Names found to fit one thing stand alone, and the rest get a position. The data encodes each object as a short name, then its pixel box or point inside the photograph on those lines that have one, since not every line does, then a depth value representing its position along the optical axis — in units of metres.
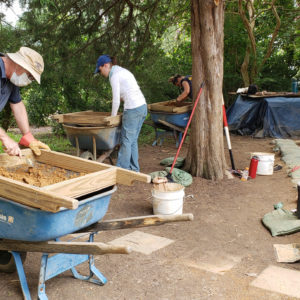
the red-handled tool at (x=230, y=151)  5.93
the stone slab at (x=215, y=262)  3.05
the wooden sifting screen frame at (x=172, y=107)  7.36
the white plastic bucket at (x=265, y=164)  5.85
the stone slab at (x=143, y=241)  3.44
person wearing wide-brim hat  2.72
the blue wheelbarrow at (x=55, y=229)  2.17
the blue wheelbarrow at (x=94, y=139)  5.31
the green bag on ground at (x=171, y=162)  6.02
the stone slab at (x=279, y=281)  2.72
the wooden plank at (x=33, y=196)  1.93
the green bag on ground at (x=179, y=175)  5.24
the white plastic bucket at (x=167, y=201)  4.08
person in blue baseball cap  5.08
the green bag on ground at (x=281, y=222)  3.68
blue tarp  9.17
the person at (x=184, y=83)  7.52
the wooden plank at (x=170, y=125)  7.52
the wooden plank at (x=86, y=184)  2.22
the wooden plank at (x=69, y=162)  2.73
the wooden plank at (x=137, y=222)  2.31
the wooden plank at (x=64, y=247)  1.99
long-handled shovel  5.41
